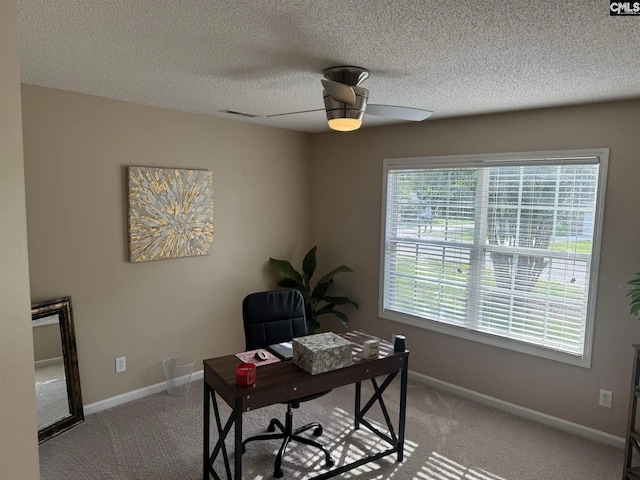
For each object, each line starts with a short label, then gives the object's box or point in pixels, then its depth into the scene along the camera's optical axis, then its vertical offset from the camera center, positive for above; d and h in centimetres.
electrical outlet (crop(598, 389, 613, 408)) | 298 -133
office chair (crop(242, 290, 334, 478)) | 282 -86
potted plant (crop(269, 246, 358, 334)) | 421 -84
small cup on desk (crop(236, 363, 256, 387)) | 216 -88
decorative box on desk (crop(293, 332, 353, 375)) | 236 -85
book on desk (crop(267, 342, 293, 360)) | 256 -91
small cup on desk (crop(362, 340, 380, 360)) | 259 -88
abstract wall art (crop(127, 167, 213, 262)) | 336 -11
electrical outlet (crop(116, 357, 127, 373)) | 341 -132
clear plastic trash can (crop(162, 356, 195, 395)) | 362 -149
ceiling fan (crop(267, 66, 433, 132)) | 205 +51
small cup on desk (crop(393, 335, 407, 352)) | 274 -90
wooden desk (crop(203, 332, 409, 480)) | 215 -100
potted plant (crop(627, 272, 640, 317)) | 240 -51
